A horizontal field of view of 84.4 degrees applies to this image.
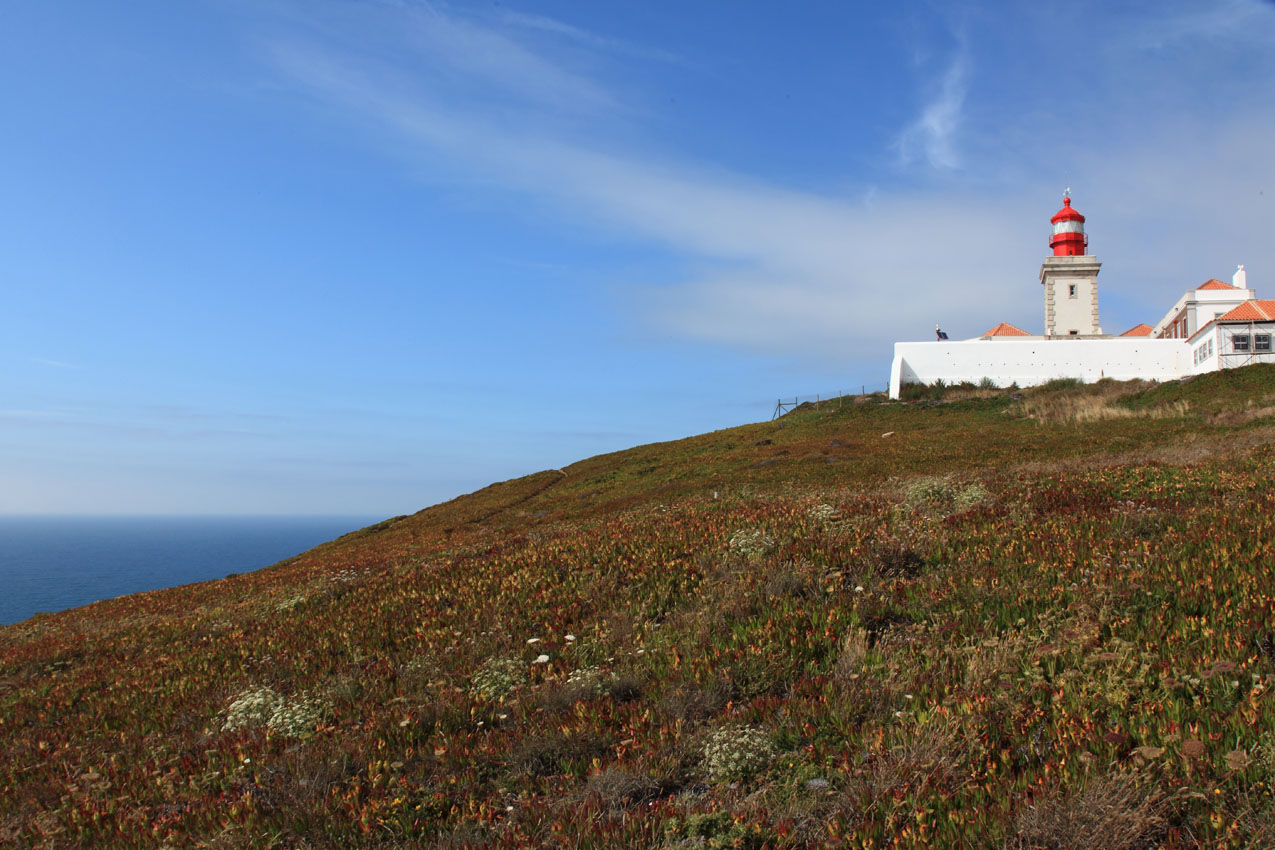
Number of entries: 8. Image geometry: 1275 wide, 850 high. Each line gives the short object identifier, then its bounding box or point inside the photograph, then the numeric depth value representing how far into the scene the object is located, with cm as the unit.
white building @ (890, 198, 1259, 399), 5000
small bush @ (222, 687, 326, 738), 657
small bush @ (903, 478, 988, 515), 1254
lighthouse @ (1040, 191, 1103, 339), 6346
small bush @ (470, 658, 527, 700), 675
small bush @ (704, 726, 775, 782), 455
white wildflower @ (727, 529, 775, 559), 999
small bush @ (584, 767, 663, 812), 438
